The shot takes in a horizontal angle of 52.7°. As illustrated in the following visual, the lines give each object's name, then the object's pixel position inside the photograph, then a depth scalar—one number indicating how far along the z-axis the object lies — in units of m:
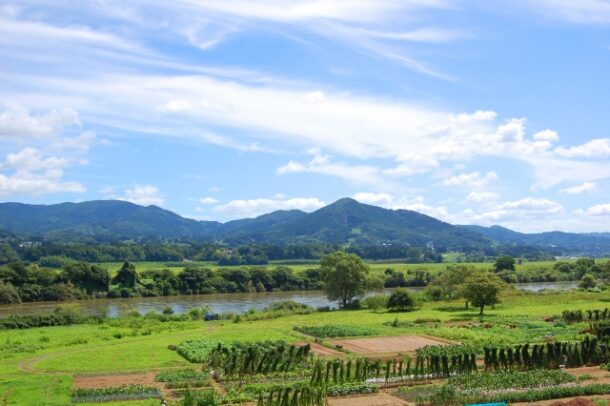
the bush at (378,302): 79.25
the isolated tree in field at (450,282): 85.59
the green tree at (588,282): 105.44
